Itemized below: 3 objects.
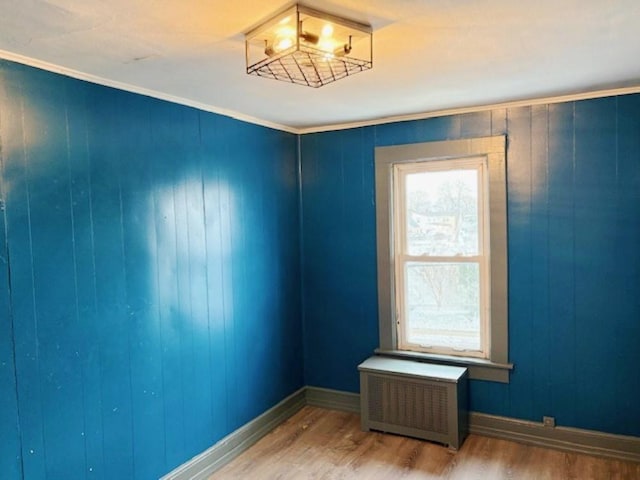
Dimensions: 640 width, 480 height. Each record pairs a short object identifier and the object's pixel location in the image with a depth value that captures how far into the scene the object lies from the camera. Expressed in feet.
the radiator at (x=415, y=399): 10.77
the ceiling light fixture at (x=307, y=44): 5.67
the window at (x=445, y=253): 10.99
